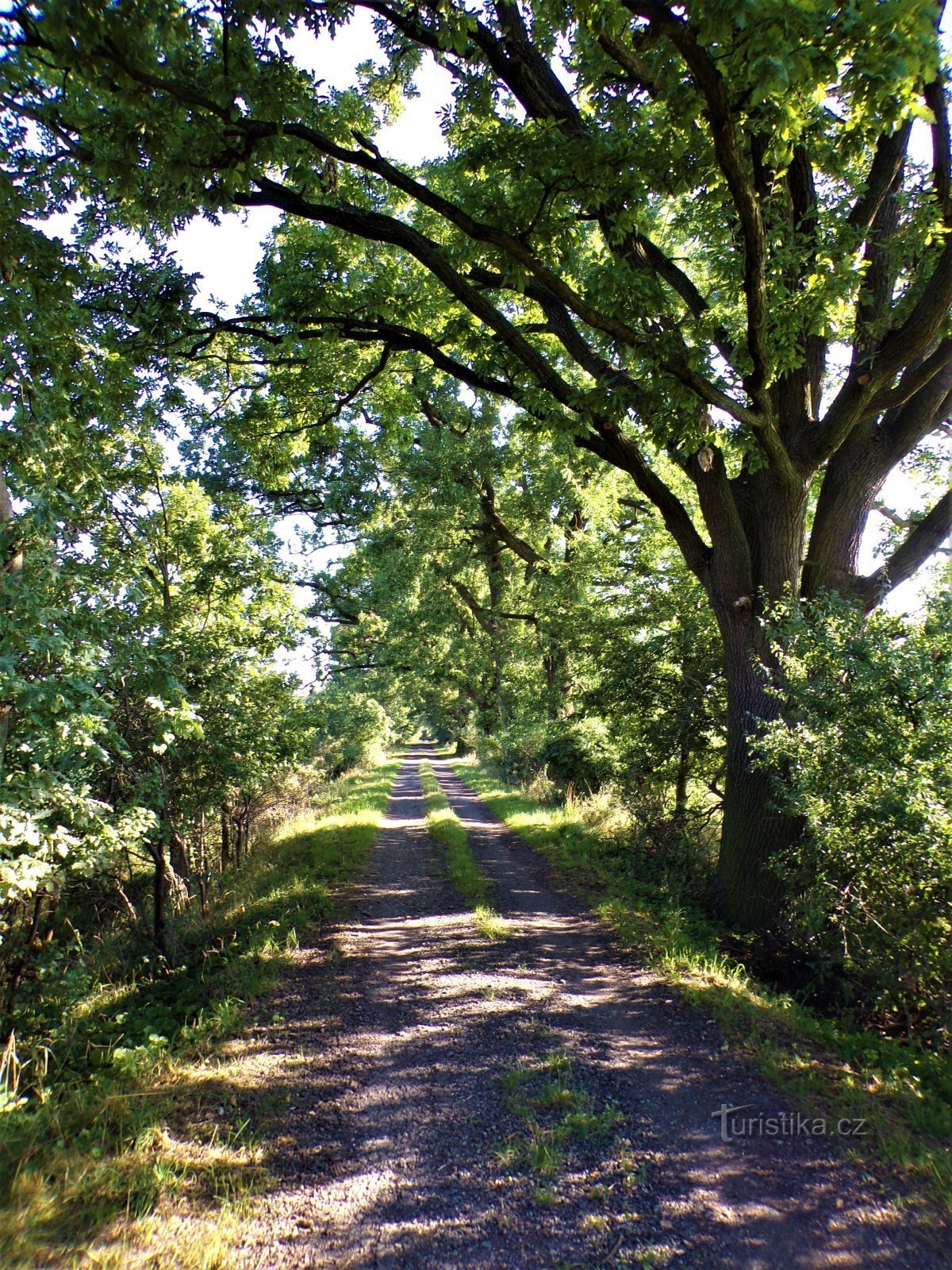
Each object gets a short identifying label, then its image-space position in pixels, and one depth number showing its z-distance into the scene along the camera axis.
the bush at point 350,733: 28.12
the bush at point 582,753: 14.47
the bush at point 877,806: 4.71
